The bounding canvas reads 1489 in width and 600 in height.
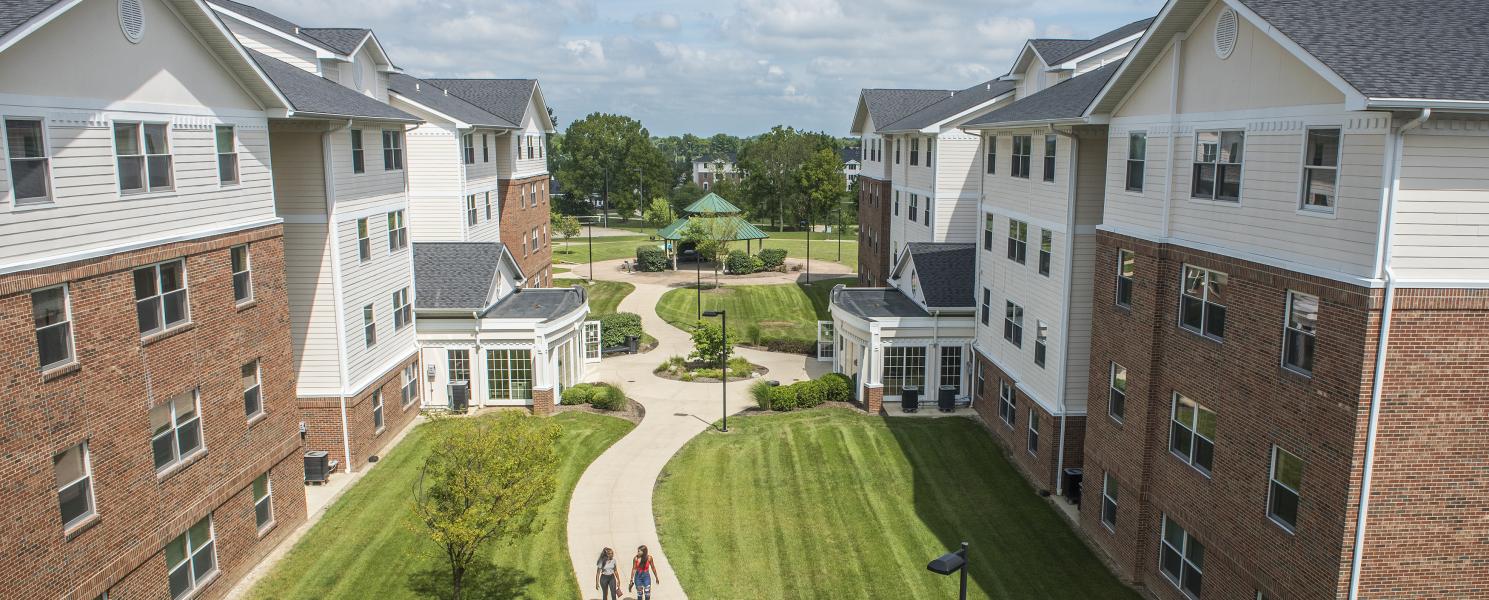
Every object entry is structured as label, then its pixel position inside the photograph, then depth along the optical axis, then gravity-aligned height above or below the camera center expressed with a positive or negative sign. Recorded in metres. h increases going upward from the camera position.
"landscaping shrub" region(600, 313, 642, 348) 41.84 -7.48
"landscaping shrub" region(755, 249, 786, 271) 68.25 -6.95
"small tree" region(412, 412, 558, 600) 15.34 -5.44
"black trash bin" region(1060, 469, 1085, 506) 22.36 -7.84
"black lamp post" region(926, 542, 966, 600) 12.62 -5.54
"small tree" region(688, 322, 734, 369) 36.81 -7.06
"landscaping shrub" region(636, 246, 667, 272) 67.12 -6.89
